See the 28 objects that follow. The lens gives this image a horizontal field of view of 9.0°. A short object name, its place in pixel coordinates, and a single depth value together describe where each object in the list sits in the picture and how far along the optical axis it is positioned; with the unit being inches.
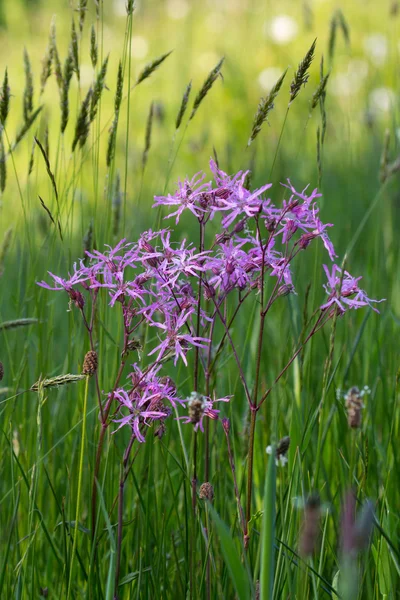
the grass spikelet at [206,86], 59.6
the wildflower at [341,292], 54.8
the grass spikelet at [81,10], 61.6
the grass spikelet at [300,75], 56.8
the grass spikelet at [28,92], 62.8
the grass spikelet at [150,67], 61.4
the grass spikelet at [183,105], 60.3
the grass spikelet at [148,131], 64.0
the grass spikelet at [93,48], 60.5
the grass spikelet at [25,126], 62.4
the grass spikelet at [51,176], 56.6
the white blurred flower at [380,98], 182.9
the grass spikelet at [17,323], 58.5
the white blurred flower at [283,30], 229.6
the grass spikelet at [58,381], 54.0
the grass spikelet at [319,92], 58.7
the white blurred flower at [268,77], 205.2
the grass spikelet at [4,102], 59.7
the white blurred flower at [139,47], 256.1
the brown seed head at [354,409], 54.1
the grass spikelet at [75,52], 61.5
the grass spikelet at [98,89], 59.5
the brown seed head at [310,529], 47.1
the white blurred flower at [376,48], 198.0
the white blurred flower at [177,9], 288.3
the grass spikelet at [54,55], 62.4
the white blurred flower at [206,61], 239.8
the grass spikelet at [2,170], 61.8
